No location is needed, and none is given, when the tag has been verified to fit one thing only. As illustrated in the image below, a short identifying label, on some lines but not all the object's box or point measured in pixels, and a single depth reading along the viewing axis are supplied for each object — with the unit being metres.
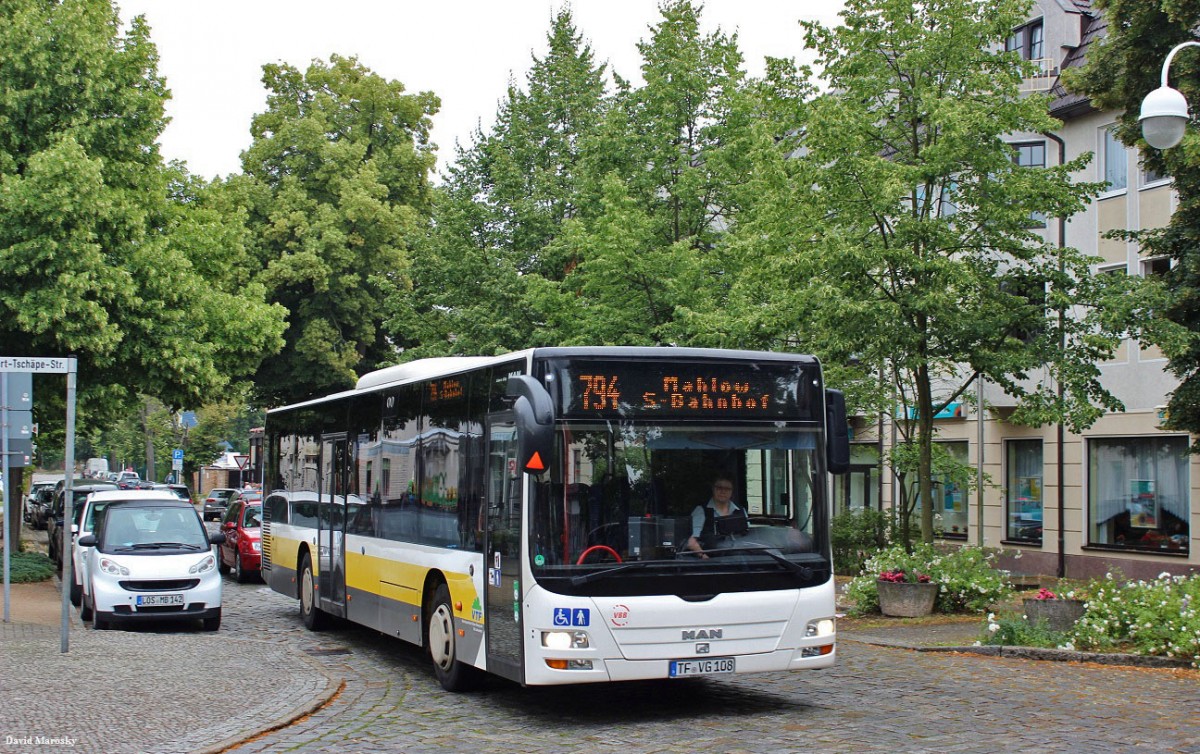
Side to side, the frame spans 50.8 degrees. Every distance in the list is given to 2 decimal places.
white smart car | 16.72
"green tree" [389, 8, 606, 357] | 32.19
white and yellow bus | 9.64
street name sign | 13.80
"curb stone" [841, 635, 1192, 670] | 13.02
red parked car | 25.98
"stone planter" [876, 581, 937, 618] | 17.80
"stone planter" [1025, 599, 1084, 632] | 14.68
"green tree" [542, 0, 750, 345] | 25.88
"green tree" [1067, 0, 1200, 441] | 18.66
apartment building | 25.16
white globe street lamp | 11.89
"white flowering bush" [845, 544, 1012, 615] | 17.84
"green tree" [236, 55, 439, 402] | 40.53
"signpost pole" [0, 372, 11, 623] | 14.85
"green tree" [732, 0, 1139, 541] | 18.19
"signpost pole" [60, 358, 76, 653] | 13.44
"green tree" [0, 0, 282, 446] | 20.86
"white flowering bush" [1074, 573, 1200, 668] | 13.02
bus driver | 9.99
